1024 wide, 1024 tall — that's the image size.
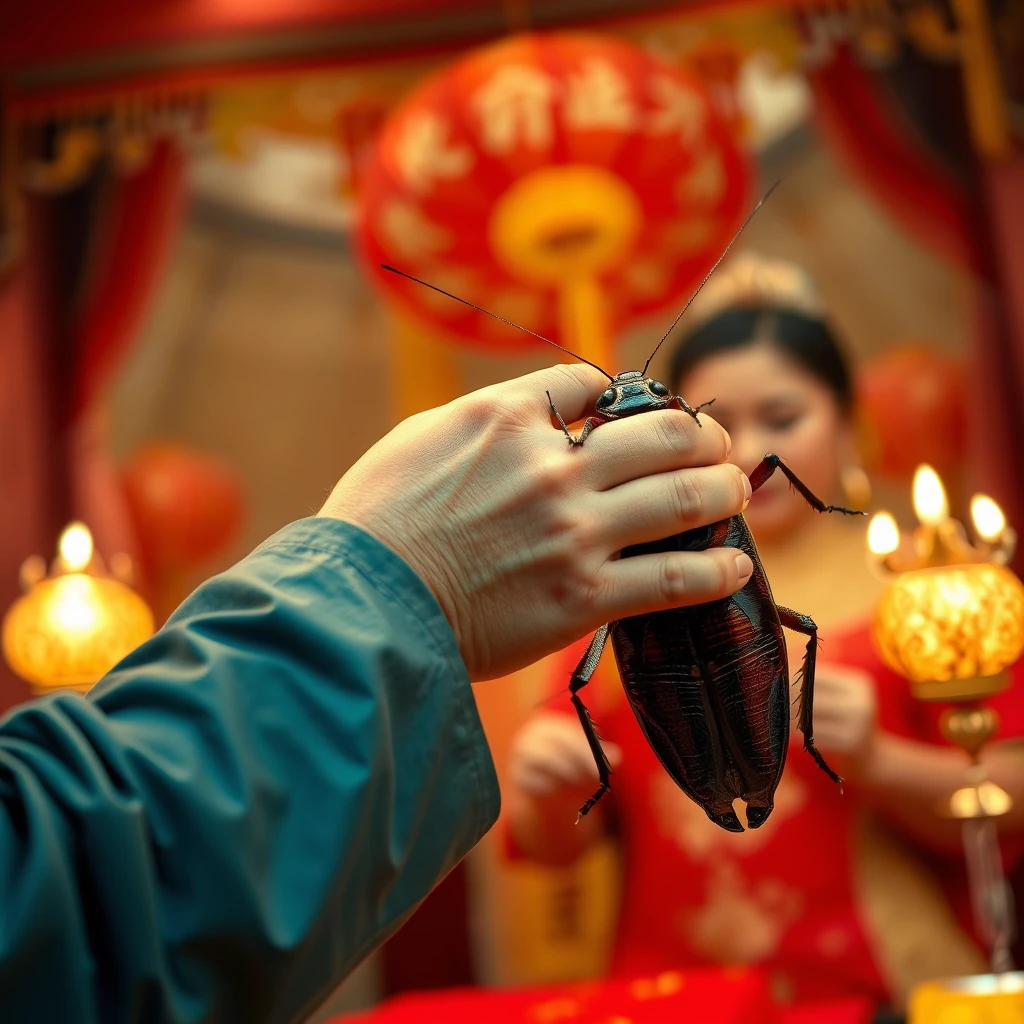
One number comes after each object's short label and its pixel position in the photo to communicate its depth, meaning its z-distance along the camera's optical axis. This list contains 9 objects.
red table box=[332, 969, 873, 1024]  0.97
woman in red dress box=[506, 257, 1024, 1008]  1.29
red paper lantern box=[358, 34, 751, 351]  1.75
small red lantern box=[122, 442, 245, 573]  3.04
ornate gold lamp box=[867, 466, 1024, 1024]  0.92
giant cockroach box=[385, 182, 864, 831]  0.57
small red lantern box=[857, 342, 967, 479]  2.62
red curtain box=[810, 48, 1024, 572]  2.50
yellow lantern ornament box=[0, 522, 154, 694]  1.12
